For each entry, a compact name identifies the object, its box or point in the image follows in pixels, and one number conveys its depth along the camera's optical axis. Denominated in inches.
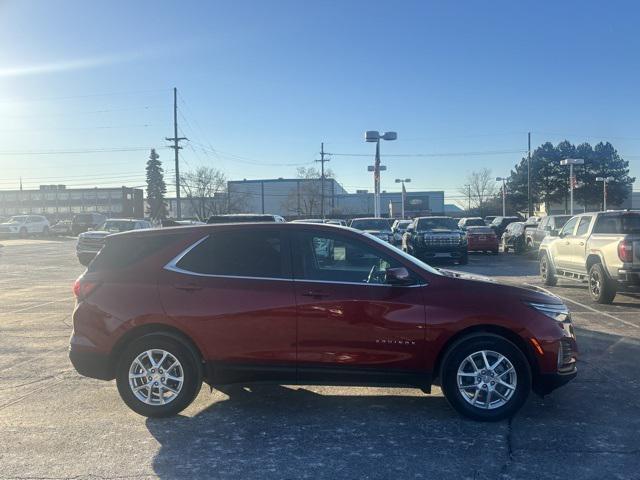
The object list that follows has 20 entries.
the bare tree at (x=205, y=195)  2598.4
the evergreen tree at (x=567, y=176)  2546.8
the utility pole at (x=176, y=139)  1684.3
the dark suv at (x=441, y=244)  775.1
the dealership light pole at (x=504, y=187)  2527.1
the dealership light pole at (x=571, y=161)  1374.3
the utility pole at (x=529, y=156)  1931.1
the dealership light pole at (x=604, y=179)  2225.6
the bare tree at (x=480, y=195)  3554.9
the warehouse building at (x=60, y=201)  4057.6
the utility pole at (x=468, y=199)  3601.6
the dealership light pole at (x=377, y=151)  1175.0
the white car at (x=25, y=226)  1979.6
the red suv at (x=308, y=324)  192.9
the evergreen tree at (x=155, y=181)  2944.9
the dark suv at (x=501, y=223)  1579.7
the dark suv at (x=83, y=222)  2006.6
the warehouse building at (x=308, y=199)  3189.0
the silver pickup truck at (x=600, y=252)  403.2
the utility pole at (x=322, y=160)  2550.9
